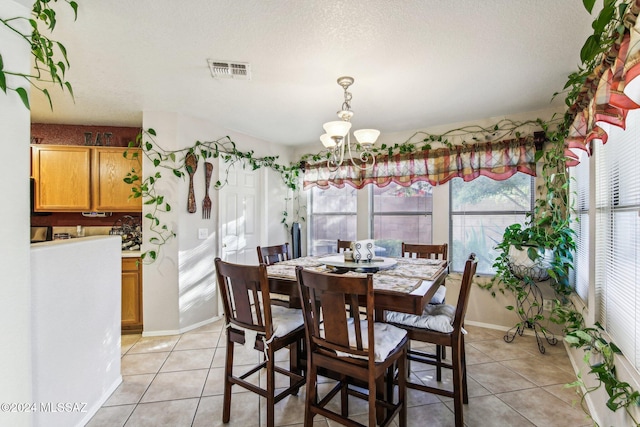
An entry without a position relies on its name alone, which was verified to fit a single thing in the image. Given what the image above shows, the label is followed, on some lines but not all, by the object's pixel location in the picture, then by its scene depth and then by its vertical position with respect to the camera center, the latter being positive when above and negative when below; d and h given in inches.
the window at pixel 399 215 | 157.8 -1.4
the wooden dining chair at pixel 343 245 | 134.6 -14.3
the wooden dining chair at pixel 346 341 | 58.5 -27.3
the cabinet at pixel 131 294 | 133.2 -35.9
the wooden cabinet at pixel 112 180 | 142.4 +15.0
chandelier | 89.4 +24.3
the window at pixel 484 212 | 136.5 +0.4
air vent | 90.6 +43.6
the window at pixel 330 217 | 182.7 -2.9
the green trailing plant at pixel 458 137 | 133.8 +36.1
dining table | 64.4 -16.7
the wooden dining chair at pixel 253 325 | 69.3 -27.5
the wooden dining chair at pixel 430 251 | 107.3 -15.2
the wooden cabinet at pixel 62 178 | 140.1 +15.6
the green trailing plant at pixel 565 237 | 47.9 -9.1
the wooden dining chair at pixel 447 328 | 70.8 -28.2
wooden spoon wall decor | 137.6 +18.5
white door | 157.4 -1.0
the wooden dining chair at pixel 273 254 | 106.6 -15.2
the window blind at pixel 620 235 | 54.6 -4.6
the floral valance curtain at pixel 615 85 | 40.4 +20.5
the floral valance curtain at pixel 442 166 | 131.3 +22.8
